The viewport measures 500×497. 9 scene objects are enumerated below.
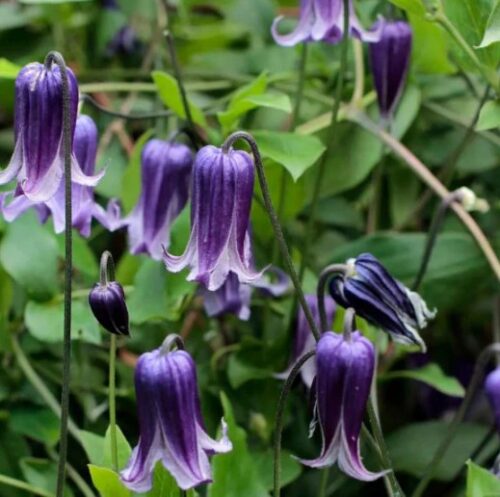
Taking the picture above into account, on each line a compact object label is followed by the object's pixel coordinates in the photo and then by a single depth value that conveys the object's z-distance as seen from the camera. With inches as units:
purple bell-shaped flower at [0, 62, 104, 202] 31.0
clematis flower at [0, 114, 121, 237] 32.8
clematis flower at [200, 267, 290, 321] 34.1
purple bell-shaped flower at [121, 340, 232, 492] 30.3
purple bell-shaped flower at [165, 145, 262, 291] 31.1
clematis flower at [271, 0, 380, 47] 34.5
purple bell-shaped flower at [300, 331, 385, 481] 30.6
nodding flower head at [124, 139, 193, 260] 34.3
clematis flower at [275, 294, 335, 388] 34.2
